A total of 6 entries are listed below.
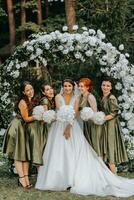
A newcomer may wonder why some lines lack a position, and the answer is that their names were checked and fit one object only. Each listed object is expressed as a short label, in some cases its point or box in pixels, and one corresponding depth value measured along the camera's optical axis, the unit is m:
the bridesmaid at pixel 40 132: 7.25
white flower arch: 8.52
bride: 7.19
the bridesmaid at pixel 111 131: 7.58
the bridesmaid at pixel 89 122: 7.42
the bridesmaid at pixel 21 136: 7.27
